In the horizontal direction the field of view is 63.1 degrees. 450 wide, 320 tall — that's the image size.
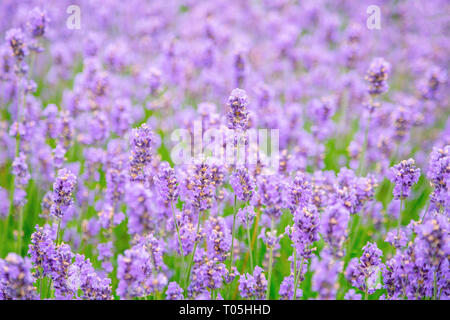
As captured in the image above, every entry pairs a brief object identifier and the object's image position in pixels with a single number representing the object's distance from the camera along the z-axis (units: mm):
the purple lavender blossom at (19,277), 1565
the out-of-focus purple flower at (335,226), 1571
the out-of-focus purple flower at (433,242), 1661
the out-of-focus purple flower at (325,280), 1444
